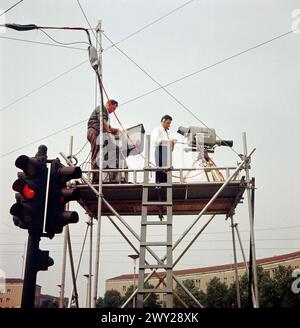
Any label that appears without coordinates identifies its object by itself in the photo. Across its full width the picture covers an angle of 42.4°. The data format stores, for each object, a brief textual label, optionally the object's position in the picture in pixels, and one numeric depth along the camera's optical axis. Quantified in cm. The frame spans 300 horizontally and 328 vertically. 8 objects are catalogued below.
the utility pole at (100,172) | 632
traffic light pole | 383
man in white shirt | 738
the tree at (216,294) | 4202
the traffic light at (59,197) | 401
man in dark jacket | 761
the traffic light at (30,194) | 388
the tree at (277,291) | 3305
